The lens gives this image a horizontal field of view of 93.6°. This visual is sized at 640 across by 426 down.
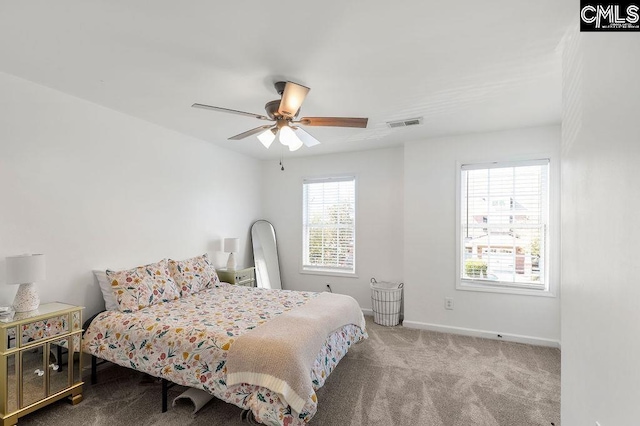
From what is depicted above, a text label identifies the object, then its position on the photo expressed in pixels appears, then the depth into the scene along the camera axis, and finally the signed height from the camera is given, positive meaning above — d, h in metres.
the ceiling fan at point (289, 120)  2.16 +0.74
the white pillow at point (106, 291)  2.74 -0.74
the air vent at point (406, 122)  3.30 +1.03
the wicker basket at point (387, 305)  4.11 -1.26
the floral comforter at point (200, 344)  1.91 -1.02
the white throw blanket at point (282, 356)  1.85 -0.94
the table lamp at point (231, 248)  4.19 -0.50
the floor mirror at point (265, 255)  4.93 -0.71
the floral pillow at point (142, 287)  2.71 -0.72
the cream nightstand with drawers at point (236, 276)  4.03 -0.87
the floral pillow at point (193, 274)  3.31 -0.72
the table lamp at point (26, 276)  2.12 -0.47
